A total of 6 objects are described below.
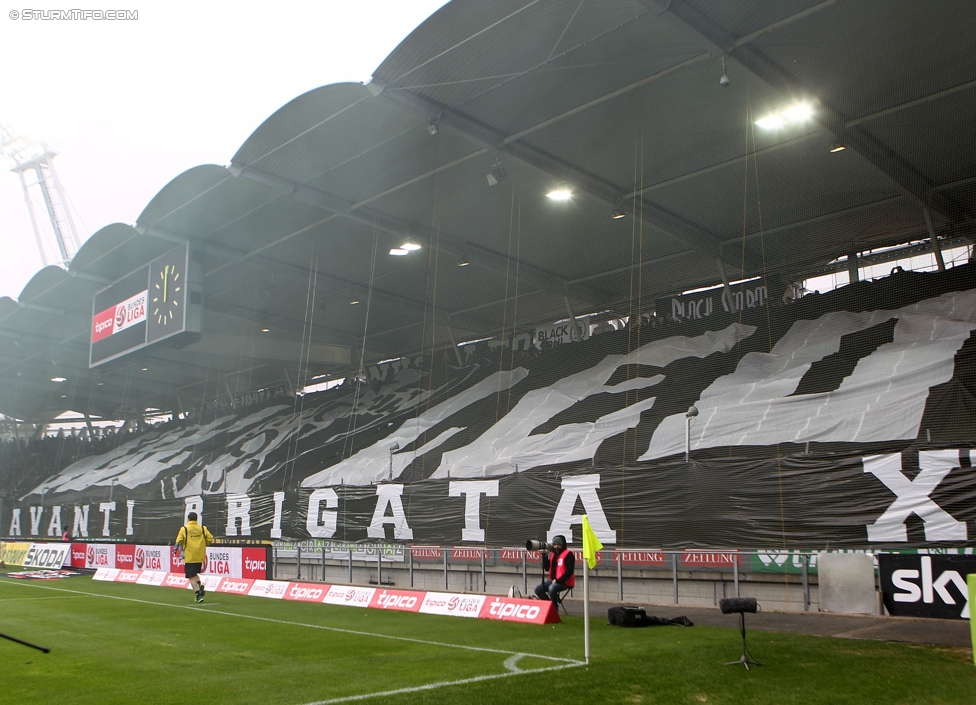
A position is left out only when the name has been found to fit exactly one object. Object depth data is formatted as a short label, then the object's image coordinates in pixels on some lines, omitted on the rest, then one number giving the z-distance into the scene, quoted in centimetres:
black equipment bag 1083
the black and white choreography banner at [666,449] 1198
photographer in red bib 1219
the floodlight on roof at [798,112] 1448
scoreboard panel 2178
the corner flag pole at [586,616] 765
